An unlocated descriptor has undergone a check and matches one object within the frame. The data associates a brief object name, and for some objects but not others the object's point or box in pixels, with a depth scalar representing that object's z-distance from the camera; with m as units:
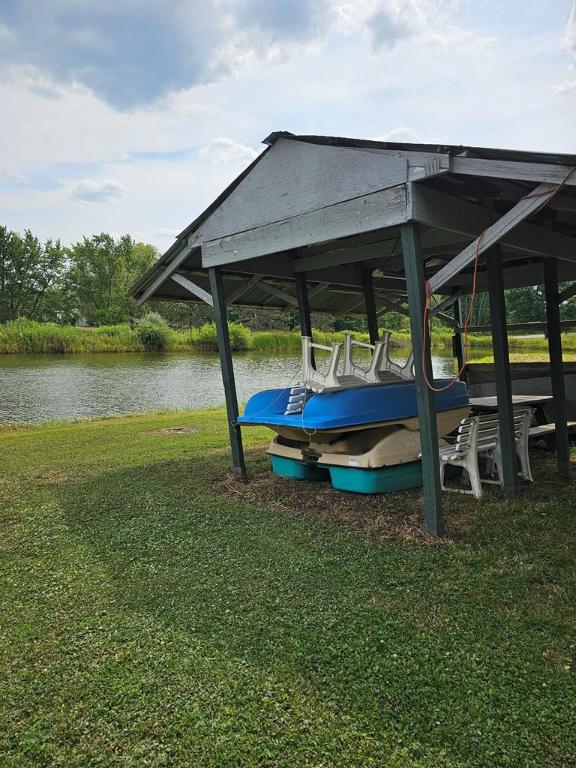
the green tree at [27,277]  62.06
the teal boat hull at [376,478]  5.88
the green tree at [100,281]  63.53
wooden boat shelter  4.44
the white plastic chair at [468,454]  5.70
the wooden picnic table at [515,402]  8.89
